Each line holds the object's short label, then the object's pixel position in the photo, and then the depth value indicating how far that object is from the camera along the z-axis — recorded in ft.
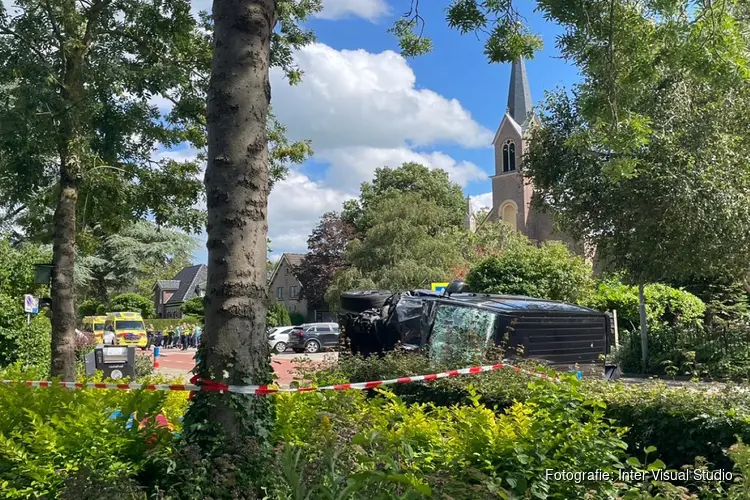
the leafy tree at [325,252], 167.22
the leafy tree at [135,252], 150.51
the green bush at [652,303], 75.82
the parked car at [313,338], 120.16
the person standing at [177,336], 152.25
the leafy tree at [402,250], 124.47
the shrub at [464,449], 9.91
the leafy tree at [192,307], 197.51
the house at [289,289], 202.08
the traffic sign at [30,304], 45.57
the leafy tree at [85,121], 29.73
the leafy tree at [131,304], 179.73
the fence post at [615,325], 68.65
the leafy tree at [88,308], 174.77
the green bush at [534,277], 74.38
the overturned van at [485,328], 30.68
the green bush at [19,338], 44.19
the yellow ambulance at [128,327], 131.54
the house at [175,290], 253.65
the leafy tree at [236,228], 12.81
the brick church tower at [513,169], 223.71
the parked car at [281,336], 121.46
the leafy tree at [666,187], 48.29
